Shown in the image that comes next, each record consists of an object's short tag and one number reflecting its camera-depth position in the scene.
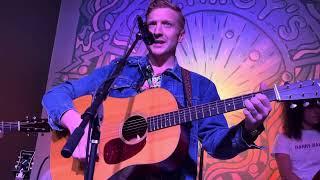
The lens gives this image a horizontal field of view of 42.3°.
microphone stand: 1.83
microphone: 2.18
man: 2.32
